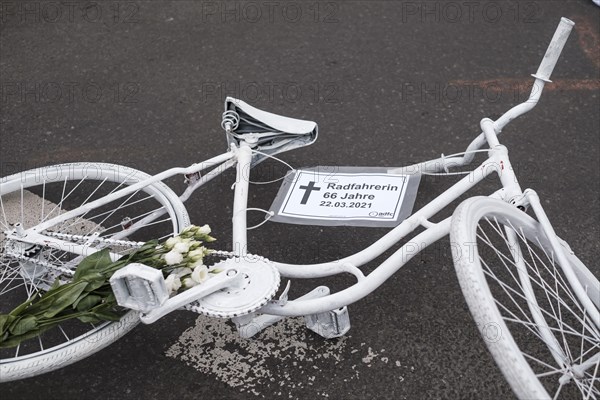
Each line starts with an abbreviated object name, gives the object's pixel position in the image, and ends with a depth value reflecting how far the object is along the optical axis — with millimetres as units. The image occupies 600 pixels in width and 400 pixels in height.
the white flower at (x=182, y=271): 1922
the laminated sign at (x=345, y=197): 2553
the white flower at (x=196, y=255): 1924
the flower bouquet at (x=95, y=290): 1880
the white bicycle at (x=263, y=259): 1748
